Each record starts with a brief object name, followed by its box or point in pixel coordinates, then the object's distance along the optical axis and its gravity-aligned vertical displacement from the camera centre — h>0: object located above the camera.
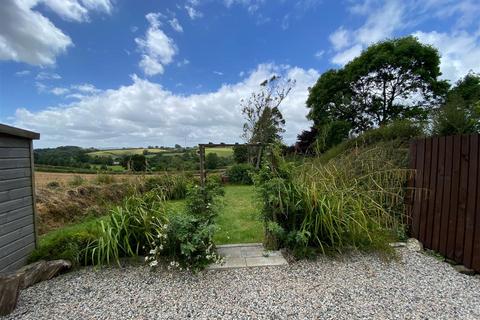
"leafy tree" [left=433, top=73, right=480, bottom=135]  5.43 +0.77
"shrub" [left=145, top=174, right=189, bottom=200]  7.12 -1.05
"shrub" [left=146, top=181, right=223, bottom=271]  2.46 -1.01
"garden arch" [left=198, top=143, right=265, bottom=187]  3.40 -0.06
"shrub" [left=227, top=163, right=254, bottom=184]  10.35 -1.03
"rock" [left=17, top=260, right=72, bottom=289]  2.22 -1.21
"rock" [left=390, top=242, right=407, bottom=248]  3.05 -1.20
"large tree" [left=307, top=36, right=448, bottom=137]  12.49 +3.77
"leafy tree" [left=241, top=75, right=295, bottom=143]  13.31 +2.46
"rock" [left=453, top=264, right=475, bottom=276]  2.40 -1.21
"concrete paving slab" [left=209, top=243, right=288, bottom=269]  2.63 -1.28
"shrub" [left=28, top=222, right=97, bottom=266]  2.53 -1.11
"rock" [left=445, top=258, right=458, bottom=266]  2.60 -1.22
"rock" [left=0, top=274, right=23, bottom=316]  1.81 -1.12
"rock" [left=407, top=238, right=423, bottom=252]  2.97 -1.19
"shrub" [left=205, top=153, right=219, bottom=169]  8.13 -0.37
